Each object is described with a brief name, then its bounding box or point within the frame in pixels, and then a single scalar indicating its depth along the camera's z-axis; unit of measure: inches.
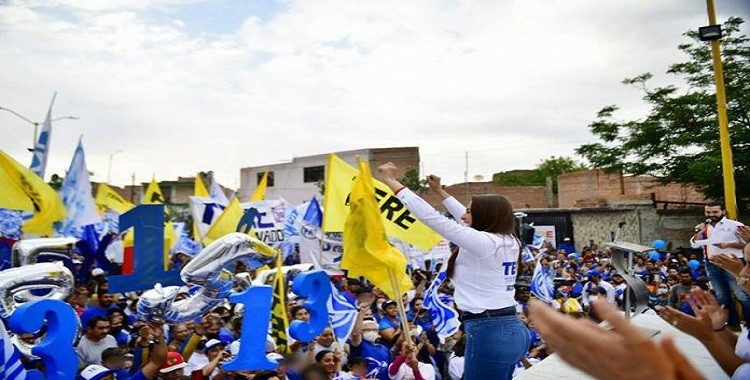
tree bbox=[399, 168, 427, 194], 1365.7
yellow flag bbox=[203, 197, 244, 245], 450.9
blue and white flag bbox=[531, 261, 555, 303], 308.0
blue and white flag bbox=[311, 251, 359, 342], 224.4
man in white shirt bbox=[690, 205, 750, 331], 228.9
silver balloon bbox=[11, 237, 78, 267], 251.0
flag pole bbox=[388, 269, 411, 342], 174.4
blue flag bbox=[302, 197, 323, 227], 459.2
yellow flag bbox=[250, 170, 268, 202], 621.9
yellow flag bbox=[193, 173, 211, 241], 608.4
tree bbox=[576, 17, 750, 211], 744.3
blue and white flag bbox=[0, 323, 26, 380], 135.8
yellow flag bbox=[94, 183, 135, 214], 602.5
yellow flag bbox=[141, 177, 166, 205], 579.1
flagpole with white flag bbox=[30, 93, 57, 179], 437.7
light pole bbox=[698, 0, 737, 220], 271.1
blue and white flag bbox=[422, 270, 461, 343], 259.4
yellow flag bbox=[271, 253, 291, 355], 211.2
